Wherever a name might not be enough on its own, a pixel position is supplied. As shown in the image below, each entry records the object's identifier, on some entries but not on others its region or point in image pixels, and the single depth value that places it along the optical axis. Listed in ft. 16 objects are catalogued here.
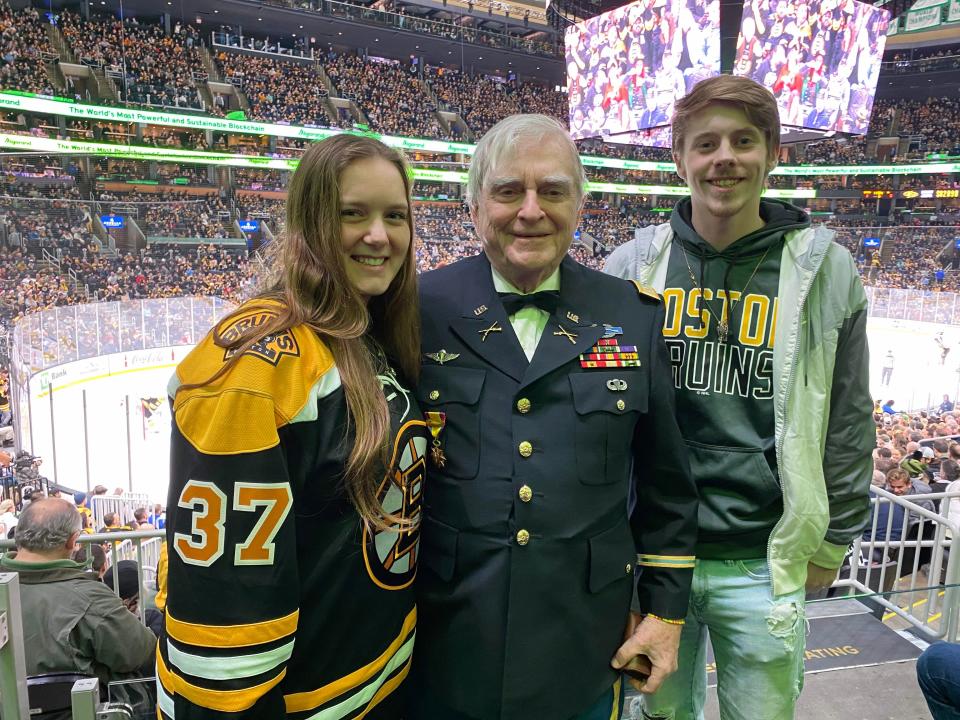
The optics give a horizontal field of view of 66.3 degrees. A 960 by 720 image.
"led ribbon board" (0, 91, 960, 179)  67.31
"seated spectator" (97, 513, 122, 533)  22.14
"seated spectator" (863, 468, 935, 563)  14.21
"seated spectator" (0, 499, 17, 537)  21.97
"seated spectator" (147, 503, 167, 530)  26.06
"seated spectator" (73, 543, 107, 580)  13.66
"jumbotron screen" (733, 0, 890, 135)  58.49
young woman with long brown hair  4.18
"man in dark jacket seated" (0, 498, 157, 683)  8.48
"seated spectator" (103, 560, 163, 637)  11.65
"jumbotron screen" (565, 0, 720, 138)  56.49
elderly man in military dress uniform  5.13
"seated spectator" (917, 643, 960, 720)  5.97
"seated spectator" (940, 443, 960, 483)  20.85
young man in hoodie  6.16
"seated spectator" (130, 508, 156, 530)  24.23
